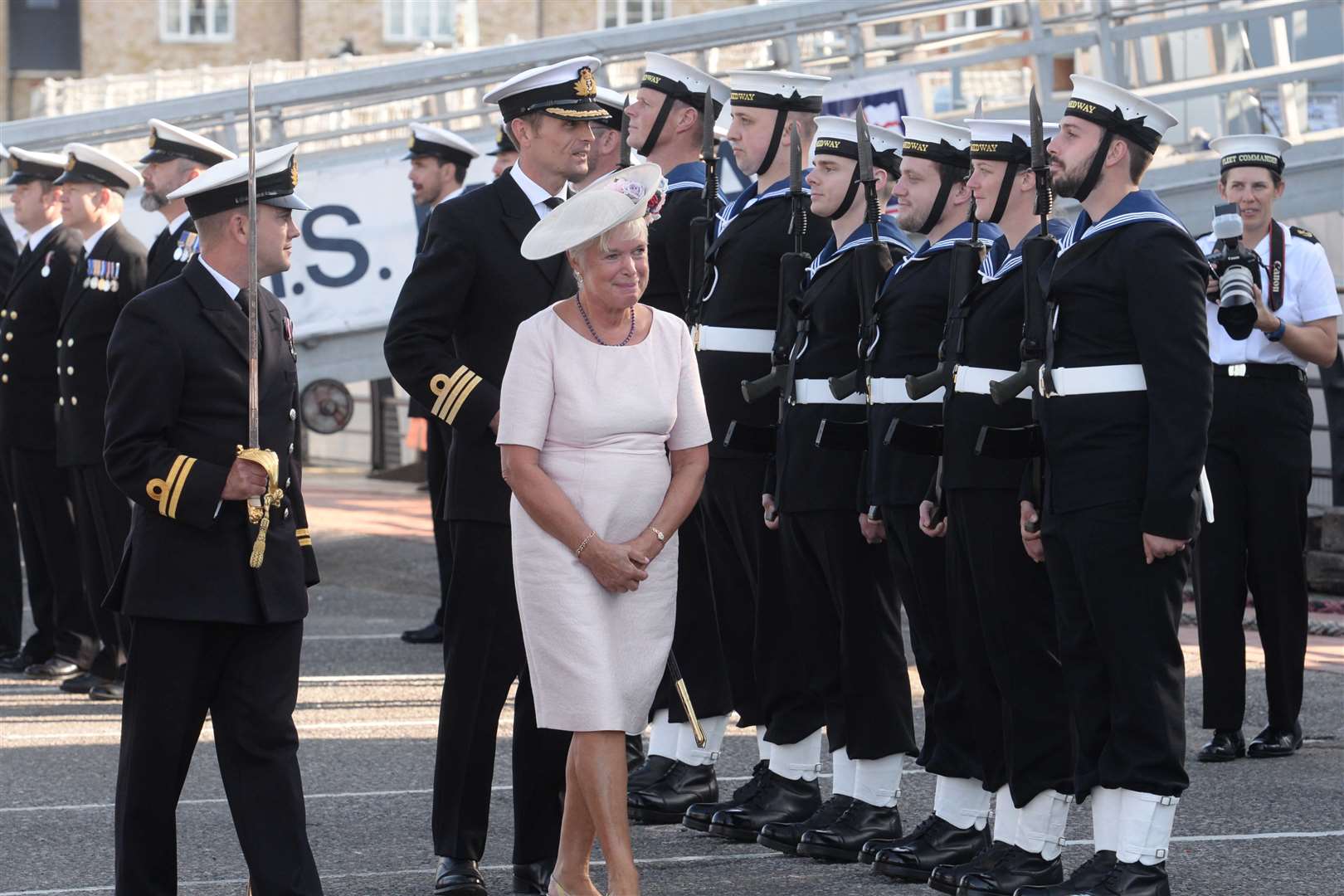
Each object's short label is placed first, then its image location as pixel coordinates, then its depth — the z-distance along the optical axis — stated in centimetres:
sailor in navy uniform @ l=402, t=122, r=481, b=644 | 2173
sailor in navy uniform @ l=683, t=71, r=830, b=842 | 1345
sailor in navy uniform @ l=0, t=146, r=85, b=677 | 2006
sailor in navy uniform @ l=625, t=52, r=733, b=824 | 1420
